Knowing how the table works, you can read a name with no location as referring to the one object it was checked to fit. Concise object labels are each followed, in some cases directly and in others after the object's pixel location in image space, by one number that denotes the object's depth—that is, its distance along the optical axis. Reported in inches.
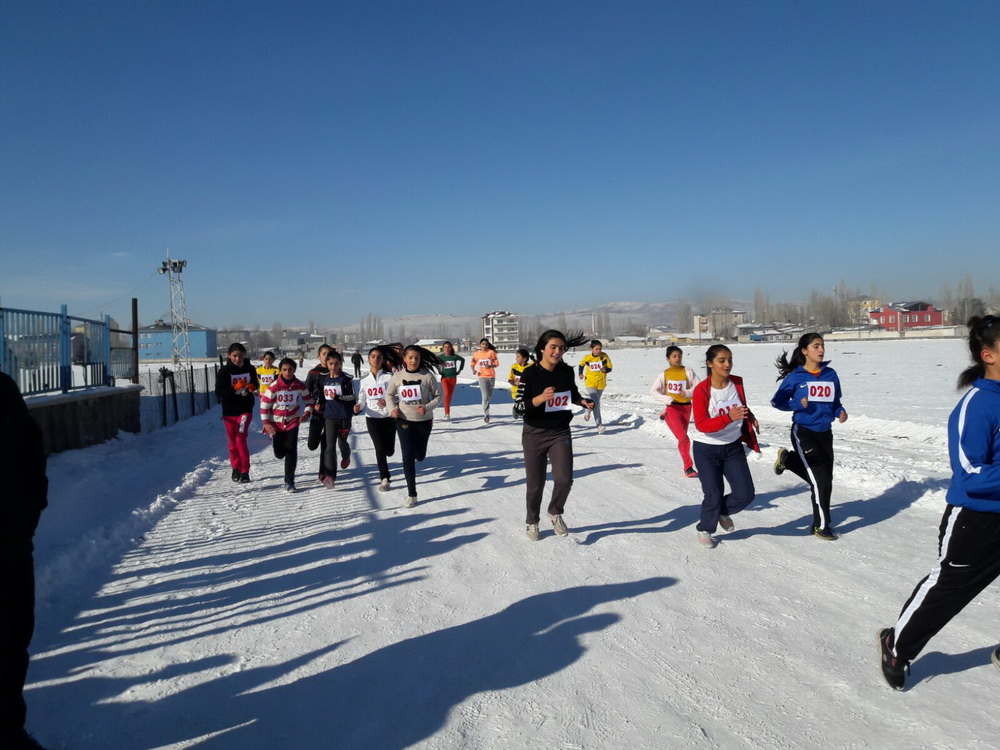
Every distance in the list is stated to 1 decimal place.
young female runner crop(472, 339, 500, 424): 609.0
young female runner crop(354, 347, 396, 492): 324.8
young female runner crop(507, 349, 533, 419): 511.2
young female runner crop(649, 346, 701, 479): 355.6
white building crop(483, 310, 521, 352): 6013.8
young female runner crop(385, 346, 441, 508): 299.3
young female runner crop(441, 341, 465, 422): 582.9
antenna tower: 2042.4
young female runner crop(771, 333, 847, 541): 231.6
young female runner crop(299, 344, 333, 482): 355.6
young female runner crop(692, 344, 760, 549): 222.8
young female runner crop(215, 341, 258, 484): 341.1
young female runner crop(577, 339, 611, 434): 510.3
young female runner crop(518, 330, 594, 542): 236.5
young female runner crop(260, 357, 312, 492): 329.7
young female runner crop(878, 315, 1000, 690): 122.3
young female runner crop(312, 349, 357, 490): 342.6
